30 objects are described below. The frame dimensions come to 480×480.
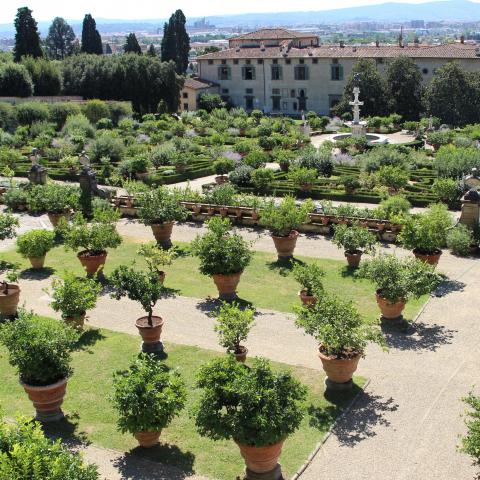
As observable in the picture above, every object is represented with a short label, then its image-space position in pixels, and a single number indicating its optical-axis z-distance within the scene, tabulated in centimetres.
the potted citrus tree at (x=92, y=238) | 1788
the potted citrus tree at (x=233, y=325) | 1230
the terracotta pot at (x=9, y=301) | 1611
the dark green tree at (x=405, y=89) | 5556
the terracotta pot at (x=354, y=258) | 1881
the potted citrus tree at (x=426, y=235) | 1727
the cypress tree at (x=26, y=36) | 6675
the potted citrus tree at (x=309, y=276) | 1537
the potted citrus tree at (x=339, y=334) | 1211
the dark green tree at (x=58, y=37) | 15019
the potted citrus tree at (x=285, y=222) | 1938
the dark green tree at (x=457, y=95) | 4931
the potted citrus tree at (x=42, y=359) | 1145
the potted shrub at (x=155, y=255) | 1590
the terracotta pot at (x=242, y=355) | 1299
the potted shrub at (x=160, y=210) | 2056
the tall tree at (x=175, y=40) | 9188
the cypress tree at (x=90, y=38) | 9381
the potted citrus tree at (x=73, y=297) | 1423
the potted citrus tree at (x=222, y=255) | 1623
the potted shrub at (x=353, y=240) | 1838
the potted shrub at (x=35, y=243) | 1888
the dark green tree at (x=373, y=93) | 5584
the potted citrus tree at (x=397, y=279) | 1449
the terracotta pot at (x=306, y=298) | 1585
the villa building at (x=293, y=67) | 6309
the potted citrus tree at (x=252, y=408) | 945
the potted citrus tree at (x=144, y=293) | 1391
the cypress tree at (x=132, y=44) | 9383
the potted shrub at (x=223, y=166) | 3176
